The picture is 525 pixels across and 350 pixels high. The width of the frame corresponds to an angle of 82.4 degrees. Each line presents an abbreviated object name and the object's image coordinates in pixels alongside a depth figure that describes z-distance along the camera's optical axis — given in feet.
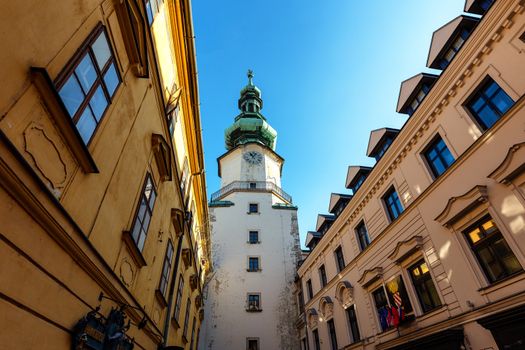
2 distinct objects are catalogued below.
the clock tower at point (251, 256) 77.42
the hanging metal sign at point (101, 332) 14.56
